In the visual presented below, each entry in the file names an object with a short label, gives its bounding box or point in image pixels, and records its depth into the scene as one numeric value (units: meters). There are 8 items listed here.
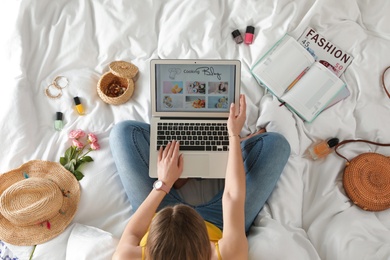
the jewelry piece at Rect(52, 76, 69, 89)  1.38
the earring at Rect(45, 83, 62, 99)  1.36
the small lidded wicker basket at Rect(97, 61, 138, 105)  1.34
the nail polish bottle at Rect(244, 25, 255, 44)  1.42
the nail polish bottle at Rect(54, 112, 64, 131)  1.32
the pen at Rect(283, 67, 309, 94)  1.38
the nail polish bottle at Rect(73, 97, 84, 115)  1.34
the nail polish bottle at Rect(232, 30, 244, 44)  1.42
